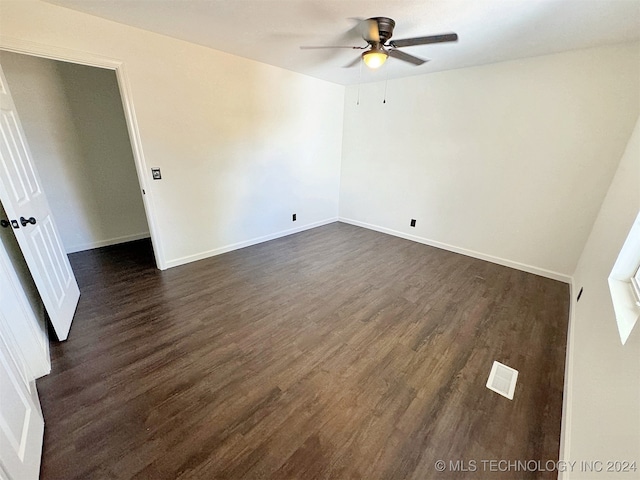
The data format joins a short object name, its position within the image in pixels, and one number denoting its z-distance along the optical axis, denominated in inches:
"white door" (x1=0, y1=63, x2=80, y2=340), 66.9
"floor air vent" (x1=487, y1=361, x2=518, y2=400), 68.5
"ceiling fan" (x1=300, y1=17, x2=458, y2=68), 75.7
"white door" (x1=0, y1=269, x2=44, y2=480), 41.2
